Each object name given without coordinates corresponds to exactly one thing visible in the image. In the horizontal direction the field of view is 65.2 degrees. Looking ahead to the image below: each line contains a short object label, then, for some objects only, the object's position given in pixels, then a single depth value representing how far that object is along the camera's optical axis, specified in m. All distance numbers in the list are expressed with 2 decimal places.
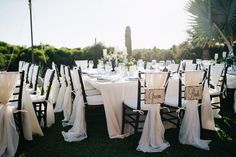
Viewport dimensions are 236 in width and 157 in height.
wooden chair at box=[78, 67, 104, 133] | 2.75
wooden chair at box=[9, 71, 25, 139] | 2.37
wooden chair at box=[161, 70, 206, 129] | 2.54
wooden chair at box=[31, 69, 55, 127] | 2.80
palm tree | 8.30
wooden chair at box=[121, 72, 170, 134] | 2.37
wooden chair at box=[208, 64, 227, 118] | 3.12
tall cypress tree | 11.58
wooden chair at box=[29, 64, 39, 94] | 3.19
